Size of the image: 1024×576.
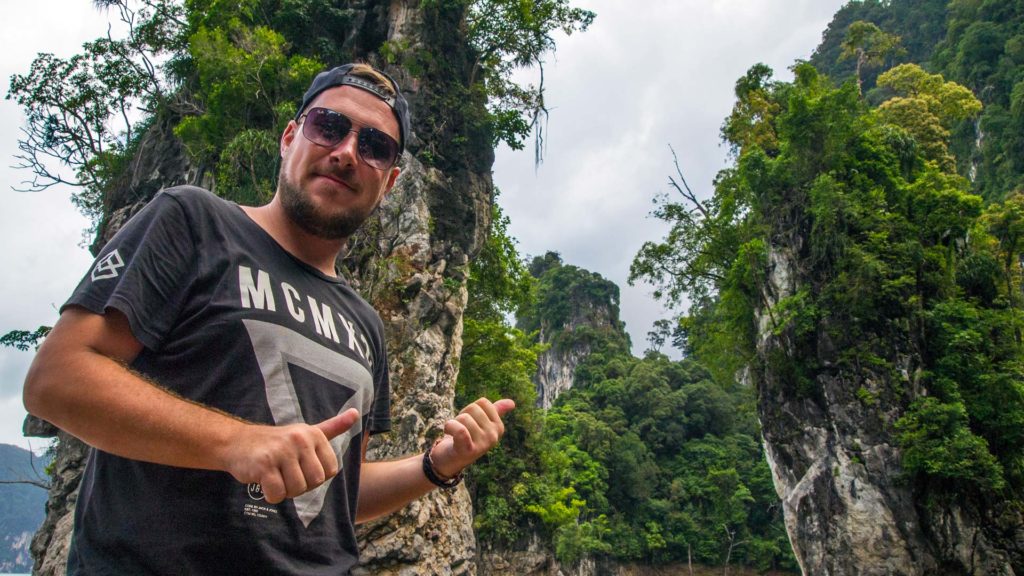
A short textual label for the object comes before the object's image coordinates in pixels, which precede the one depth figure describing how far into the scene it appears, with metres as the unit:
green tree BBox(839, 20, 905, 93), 32.88
